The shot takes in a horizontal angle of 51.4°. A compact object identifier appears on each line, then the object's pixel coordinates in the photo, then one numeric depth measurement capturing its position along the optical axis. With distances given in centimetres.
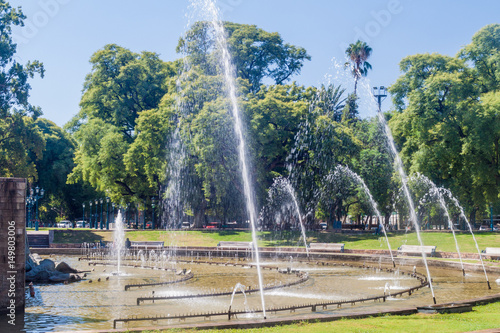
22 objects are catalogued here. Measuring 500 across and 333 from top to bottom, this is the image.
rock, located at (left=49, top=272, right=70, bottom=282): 2041
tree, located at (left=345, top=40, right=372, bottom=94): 7038
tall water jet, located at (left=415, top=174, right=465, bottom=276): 4234
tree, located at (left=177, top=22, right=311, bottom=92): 4866
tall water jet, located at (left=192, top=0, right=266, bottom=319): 4207
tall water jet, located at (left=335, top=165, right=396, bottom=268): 4519
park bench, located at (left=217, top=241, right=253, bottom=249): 3569
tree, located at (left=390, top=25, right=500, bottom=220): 3959
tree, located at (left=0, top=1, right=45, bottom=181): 4103
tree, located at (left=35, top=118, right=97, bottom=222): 6362
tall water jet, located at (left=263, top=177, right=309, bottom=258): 4528
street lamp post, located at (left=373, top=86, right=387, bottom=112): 5624
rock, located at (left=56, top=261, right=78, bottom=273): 2214
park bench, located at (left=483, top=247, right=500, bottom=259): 2623
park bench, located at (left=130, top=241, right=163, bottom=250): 3744
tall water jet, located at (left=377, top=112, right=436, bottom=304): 4492
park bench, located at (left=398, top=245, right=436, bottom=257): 2958
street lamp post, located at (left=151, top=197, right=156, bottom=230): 4964
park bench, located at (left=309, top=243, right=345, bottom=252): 3356
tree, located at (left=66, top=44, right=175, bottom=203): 4931
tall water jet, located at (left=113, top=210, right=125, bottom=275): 3475
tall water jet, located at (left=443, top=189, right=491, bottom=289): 4126
